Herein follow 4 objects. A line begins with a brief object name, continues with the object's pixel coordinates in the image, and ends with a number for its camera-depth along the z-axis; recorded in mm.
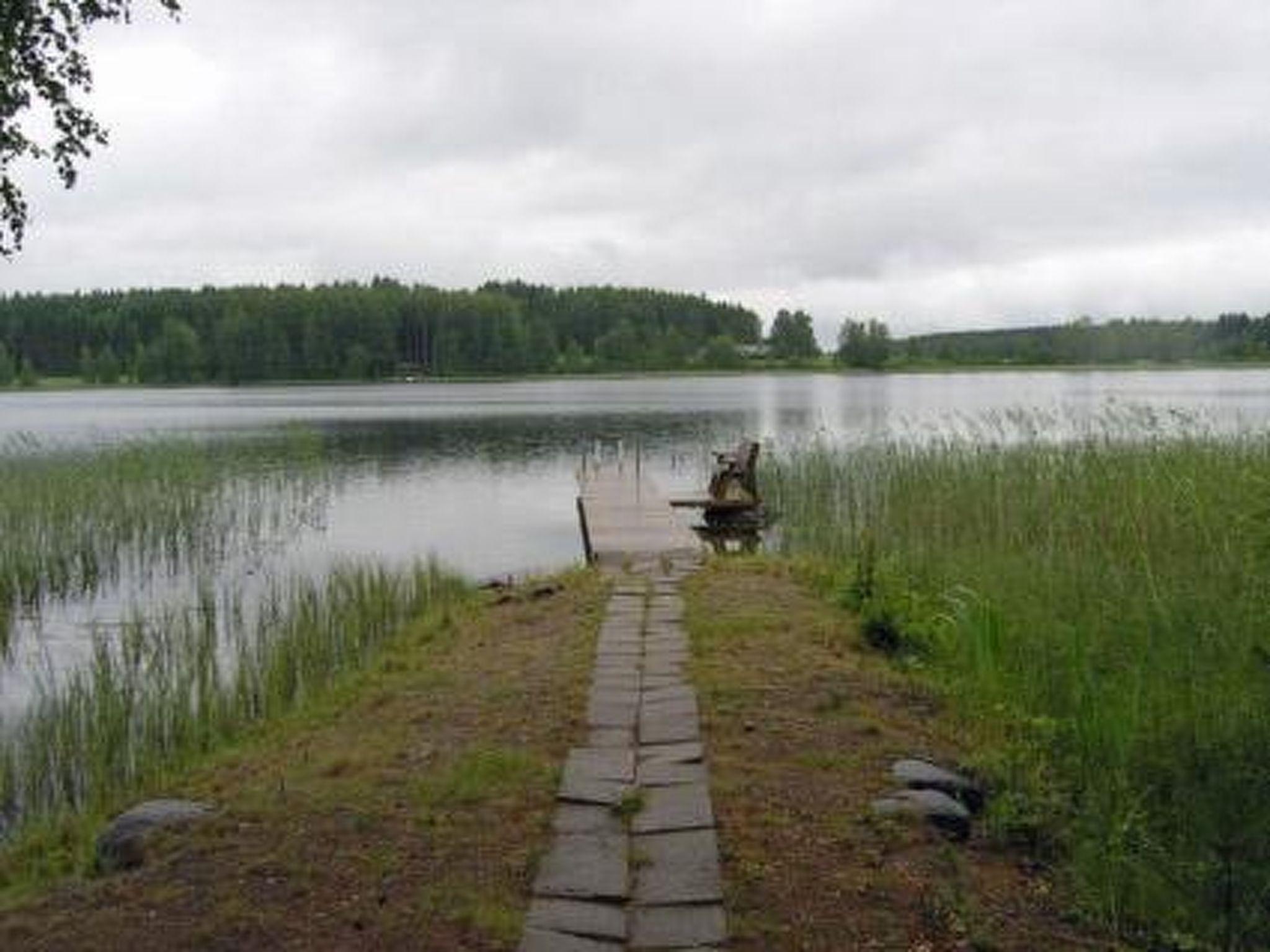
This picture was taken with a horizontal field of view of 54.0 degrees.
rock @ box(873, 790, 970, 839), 4199
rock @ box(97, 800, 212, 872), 4285
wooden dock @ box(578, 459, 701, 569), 11188
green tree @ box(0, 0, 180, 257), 4457
